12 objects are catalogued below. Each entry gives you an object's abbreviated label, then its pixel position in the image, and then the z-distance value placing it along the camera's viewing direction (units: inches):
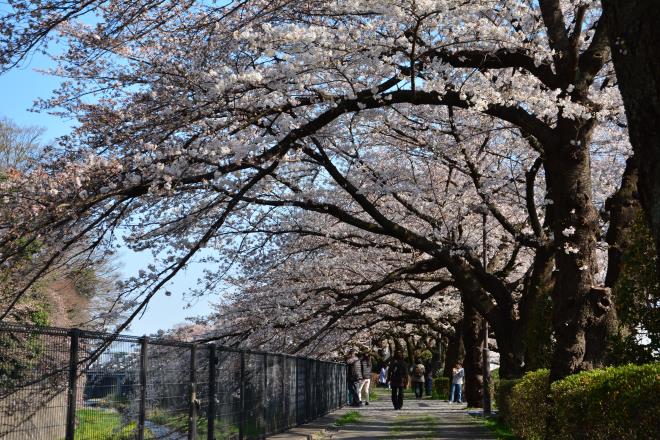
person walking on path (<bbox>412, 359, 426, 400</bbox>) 1839.8
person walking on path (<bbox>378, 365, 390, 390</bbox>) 2651.8
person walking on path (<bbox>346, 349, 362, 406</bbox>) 1217.4
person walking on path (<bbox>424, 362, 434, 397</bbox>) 2094.5
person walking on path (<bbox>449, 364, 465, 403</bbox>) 1364.4
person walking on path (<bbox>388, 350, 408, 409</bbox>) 1139.9
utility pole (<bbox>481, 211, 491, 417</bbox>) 881.5
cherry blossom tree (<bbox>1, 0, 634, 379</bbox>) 374.0
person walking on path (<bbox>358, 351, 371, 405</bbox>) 1229.7
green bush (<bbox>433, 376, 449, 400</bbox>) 1732.3
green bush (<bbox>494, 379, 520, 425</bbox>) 659.4
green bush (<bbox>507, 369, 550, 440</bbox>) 476.4
